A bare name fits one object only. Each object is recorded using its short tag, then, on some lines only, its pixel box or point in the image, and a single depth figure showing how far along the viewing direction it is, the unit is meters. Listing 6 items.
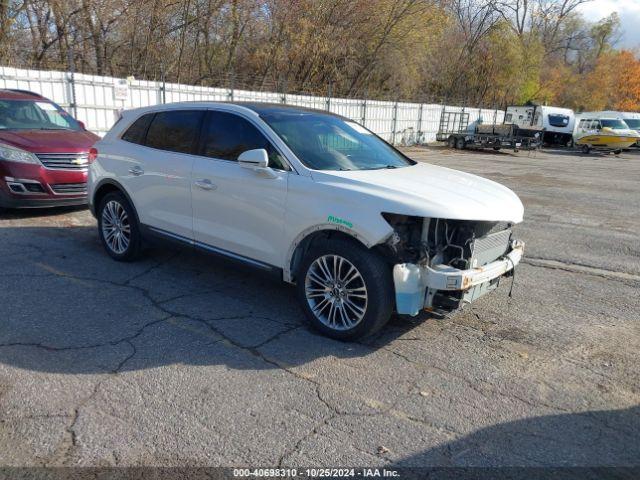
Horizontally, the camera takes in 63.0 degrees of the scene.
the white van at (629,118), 32.55
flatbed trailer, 27.93
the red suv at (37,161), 7.71
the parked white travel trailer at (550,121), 35.84
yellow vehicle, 29.94
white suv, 3.94
